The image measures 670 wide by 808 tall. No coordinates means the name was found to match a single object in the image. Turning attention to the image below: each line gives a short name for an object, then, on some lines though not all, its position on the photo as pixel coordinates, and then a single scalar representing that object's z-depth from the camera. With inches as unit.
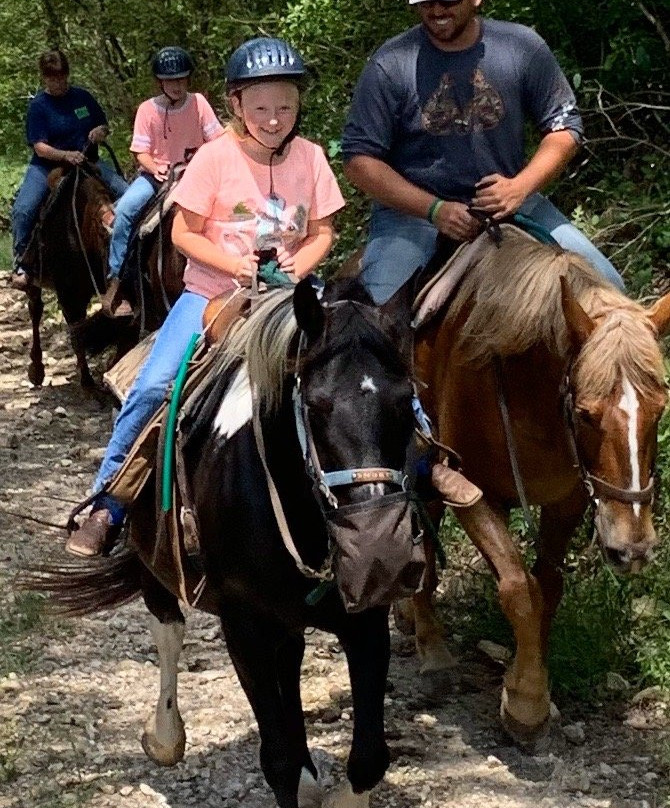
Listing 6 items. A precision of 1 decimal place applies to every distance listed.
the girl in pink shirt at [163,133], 360.5
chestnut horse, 157.0
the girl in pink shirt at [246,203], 168.6
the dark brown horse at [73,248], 412.5
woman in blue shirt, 422.0
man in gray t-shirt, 196.9
